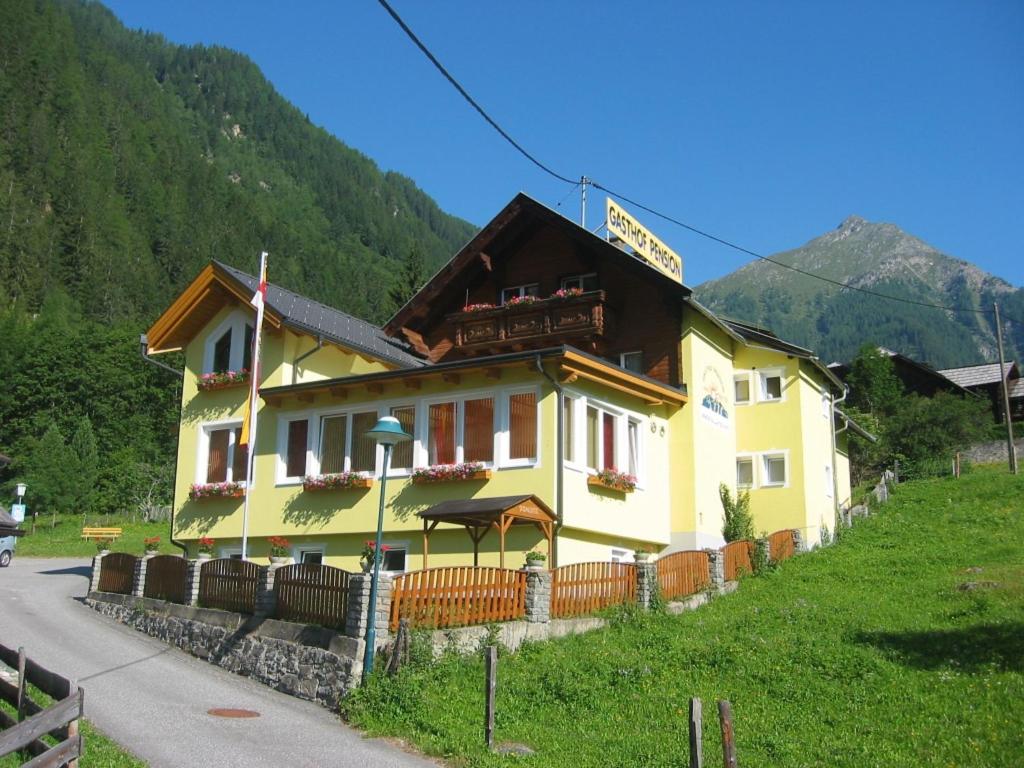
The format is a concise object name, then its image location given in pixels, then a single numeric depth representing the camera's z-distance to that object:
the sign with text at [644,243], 28.14
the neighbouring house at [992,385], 65.62
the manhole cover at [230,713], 14.65
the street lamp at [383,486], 15.11
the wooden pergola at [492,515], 19.34
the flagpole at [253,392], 24.30
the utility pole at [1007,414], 42.36
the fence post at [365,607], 15.40
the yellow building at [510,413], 21.91
